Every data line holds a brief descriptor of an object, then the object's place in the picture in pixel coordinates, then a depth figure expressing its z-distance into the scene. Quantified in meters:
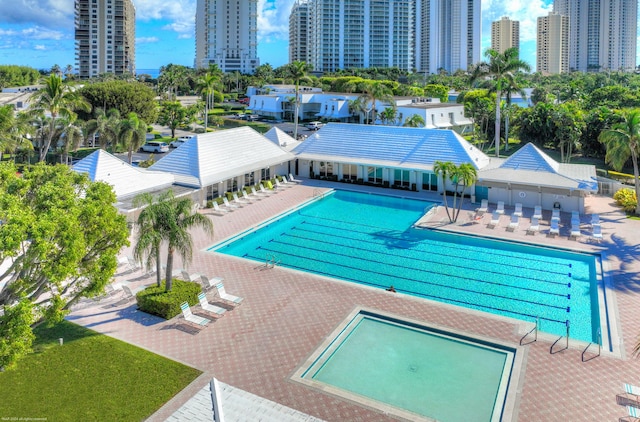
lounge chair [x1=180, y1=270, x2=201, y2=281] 17.48
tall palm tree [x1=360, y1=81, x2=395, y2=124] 50.22
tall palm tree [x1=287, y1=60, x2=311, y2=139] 49.86
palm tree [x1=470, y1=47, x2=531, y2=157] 38.91
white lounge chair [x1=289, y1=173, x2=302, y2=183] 36.22
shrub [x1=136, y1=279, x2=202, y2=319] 15.21
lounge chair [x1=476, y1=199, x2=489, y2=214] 27.87
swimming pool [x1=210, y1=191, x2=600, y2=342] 17.17
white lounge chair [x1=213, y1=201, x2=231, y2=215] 27.92
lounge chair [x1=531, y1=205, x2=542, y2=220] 26.26
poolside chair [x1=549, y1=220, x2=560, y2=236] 23.89
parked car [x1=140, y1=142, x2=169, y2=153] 48.38
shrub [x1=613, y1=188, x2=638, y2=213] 27.94
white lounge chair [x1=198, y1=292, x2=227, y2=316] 15.49
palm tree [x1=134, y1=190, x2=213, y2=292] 14.90
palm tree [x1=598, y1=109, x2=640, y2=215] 25.84
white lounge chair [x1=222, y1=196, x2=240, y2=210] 28.97
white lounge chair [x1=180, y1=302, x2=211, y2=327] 14.74
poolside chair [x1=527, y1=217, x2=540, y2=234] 24.19
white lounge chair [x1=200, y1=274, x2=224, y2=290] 17.11
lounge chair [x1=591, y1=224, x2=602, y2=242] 22.95
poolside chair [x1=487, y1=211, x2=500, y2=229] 25.20
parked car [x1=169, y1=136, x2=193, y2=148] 50.09
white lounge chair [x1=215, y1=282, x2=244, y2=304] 16.23
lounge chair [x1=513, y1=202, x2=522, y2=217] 26.91
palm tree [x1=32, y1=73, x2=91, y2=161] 31.77
